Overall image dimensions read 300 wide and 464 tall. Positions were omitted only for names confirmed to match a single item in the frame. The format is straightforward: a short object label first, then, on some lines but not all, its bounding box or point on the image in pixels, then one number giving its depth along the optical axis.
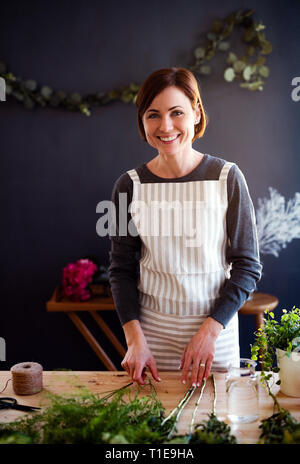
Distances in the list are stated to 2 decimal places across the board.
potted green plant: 1.24
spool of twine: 1.31
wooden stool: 2.65
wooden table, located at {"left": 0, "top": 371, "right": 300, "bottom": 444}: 1.12
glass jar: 1.12
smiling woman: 1.56
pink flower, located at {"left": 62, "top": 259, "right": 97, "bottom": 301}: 2.71
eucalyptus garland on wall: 2.87
